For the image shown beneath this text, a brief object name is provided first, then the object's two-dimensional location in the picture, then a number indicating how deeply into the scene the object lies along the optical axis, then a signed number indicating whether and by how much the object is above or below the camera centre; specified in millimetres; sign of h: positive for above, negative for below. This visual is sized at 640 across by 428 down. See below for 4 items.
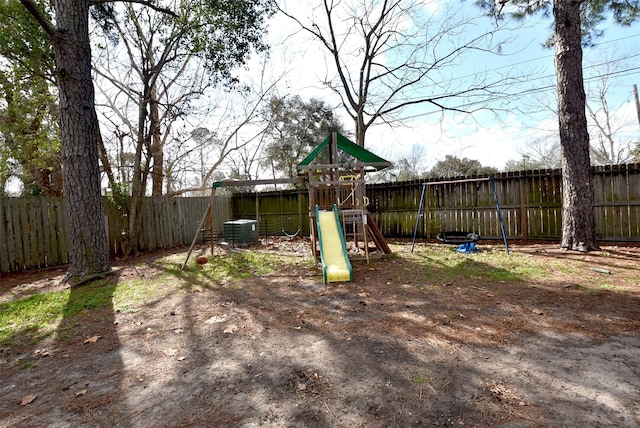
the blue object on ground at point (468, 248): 7109 -1000
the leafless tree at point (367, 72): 13008 +5683
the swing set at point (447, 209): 9125 -117
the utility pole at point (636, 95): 17514 +5430
